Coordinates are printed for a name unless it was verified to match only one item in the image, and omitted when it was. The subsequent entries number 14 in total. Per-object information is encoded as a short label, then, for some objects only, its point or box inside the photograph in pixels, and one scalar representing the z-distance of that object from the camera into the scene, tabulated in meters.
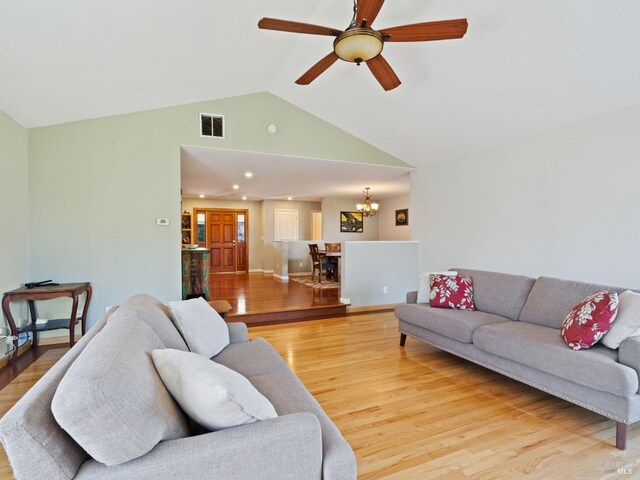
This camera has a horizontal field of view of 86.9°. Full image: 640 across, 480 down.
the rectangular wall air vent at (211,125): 4.50
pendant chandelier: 8.02
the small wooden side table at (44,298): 3.37
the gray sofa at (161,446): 0.90
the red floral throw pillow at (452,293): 3.50
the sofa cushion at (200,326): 2.15
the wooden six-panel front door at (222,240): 10.20
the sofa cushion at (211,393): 1.13
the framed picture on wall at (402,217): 9.22
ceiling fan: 2.06
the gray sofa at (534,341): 2.04
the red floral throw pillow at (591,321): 2.25
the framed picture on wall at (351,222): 9.88
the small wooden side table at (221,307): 3.45
